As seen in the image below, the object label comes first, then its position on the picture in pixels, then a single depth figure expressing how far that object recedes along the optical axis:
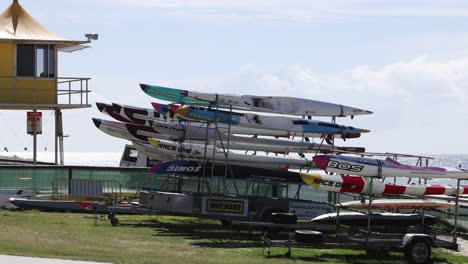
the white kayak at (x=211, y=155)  31.00
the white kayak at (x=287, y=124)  30.23
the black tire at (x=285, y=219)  24.41
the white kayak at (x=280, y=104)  27.03
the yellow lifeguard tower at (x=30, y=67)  38.72
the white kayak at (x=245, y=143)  32.09
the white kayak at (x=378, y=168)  23.23
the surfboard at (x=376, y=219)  24.75
